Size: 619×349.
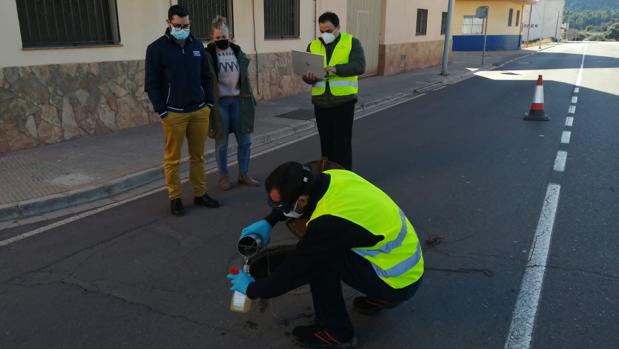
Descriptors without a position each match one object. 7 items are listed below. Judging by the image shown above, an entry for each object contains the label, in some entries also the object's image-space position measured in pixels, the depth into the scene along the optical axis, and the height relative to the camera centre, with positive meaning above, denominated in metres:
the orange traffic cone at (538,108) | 10.37 -1.70
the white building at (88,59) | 7.39 -0.67
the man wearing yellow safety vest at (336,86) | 5.55 -0.71
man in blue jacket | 4.90 -0.70
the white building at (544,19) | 57.27 +0.12
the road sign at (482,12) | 24.61 +0.36
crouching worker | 2.65 -1.21
